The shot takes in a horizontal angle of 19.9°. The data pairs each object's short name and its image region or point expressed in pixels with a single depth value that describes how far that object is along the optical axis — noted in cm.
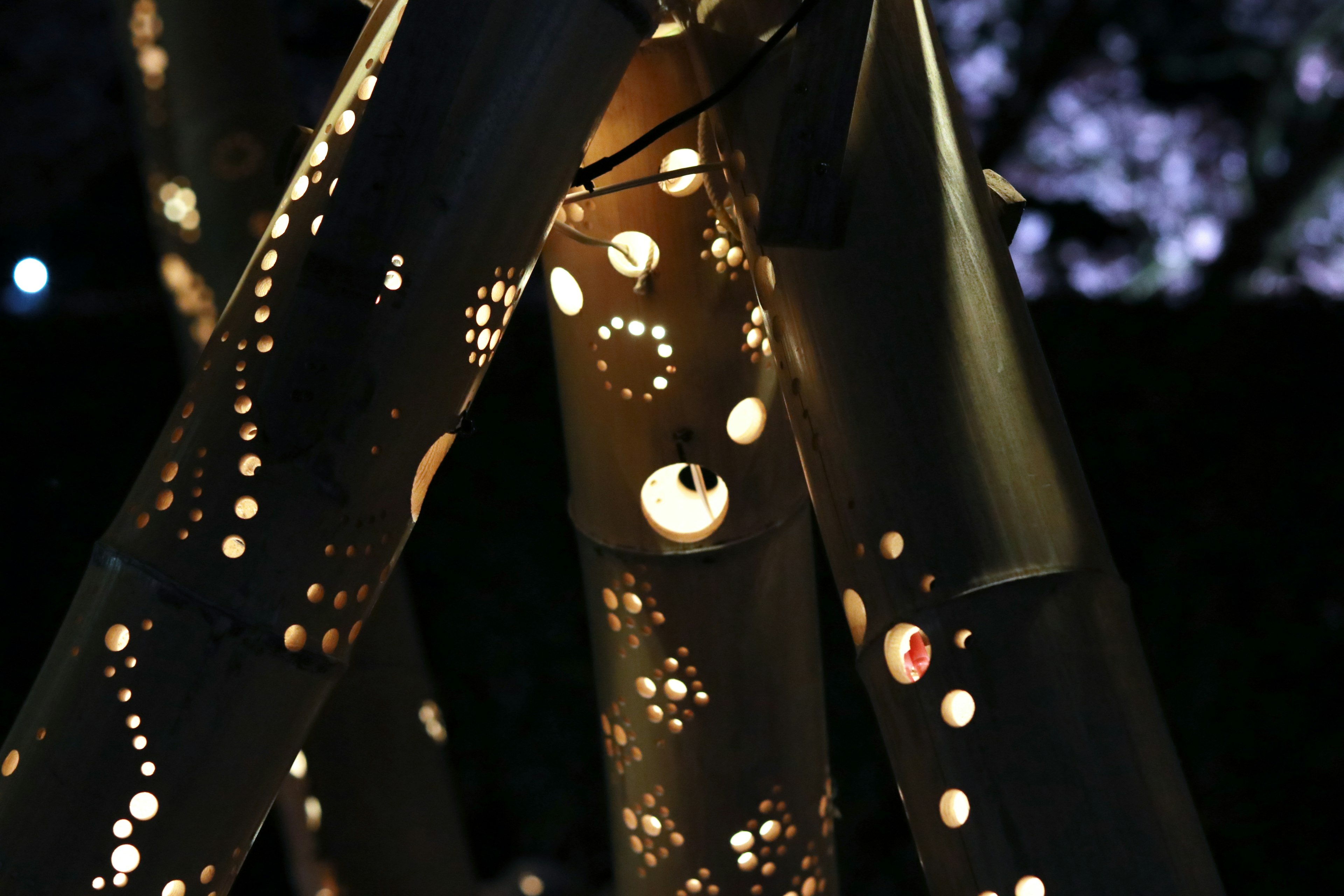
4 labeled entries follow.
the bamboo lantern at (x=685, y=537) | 184
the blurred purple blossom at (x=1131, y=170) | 386
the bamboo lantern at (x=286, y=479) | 168
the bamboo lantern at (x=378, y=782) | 210
